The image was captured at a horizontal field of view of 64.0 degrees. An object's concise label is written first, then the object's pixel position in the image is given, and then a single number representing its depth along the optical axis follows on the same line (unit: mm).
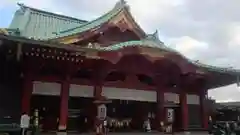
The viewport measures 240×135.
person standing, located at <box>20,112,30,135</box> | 6839
